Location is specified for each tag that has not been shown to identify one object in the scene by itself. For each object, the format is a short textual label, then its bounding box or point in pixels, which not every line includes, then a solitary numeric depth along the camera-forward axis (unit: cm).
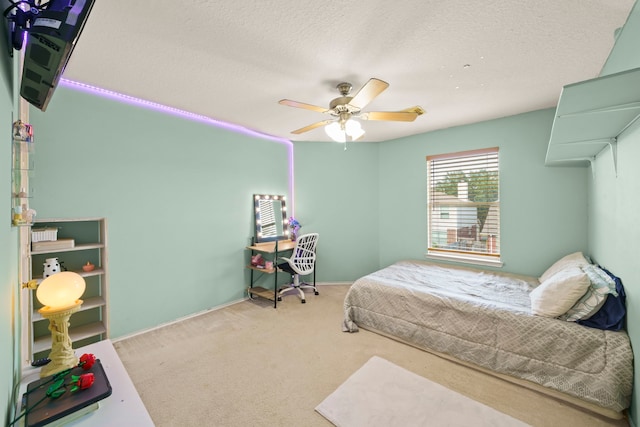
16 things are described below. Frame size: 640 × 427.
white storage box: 206
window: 348
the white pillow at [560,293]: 190
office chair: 368
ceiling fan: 220
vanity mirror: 396
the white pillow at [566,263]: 249
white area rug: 166
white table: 92
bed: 172
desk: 353
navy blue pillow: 177
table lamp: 109
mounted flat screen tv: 75
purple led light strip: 245
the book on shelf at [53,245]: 204
